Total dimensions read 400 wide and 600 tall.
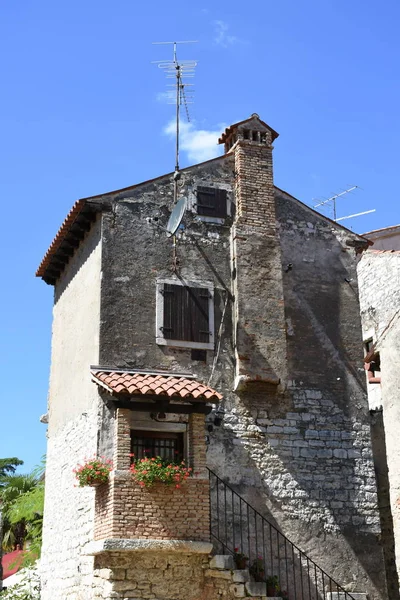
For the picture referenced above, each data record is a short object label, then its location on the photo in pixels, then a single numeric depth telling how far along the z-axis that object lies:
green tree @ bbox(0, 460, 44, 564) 22.31
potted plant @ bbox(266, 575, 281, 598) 13.47
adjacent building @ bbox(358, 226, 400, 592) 11.62
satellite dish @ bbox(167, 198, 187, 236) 15.57
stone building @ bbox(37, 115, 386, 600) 13.44
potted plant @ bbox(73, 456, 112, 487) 13.07
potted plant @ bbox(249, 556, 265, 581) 13.76
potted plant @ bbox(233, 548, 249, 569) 13.51
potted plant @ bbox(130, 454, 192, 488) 12.65
